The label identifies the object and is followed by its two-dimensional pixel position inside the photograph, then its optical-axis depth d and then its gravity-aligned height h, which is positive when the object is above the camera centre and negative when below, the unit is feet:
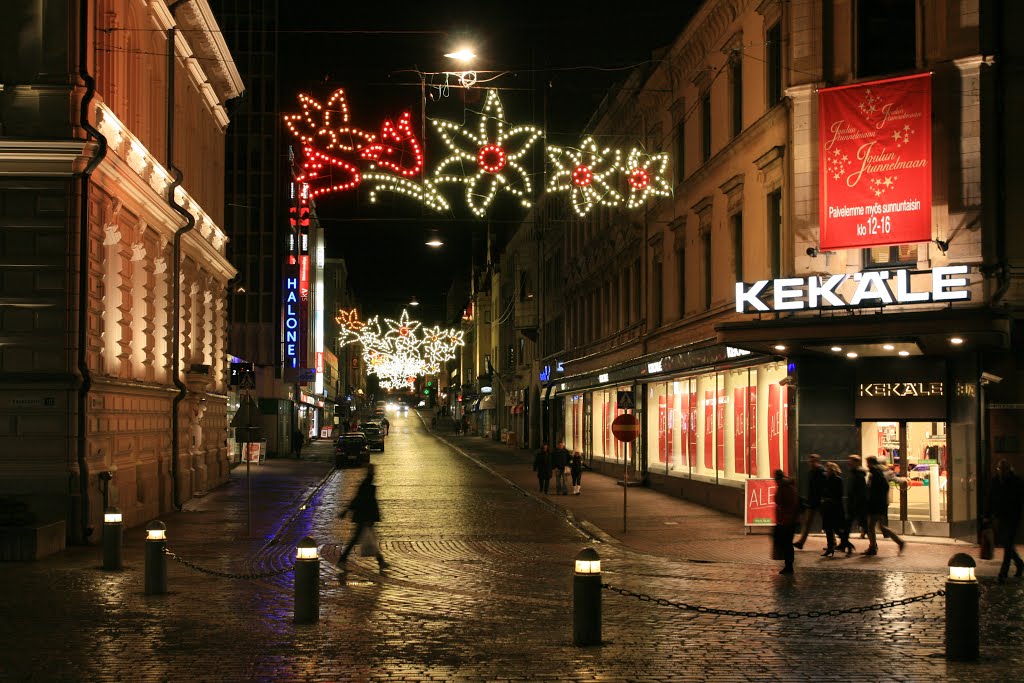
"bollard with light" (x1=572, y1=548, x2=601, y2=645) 35.32 -5.98
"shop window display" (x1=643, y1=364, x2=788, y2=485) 81.71 -1.93
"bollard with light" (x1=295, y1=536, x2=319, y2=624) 40.29 -6.22
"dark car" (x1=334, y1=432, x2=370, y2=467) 156.25 -6.46
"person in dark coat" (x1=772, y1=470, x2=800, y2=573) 54.75 -5.49
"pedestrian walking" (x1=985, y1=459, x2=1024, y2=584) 54.85 -4.51
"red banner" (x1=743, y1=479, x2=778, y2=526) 71.31 -6.14
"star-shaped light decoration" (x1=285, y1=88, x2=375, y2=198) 64.90 +14.24
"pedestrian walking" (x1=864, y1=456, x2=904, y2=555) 62.90 -5.39
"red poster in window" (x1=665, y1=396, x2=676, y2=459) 108.17 -1.82
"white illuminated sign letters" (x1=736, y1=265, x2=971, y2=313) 62.44 +6.03
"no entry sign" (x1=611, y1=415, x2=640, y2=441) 75.10 -1.63
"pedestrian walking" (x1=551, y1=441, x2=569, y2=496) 106.93 -5.82
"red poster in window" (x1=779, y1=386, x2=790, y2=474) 77.20 -1.90
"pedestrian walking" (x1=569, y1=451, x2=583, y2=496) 104.88 -5.98
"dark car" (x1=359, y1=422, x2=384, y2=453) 200.52 -5.83
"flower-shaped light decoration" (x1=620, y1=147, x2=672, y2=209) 80.12 +15.41
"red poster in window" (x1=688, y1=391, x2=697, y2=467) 100.01 -2.60
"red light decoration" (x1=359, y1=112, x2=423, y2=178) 66.44 +14.16
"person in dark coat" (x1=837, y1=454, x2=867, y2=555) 63.72 -5.21
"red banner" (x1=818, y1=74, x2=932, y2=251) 67.00 +13.76
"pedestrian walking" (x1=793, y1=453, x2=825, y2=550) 63.00 -4.65
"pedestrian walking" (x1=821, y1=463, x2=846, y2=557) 62.44 -5.66
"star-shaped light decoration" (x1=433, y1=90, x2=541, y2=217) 68.33 +14.25
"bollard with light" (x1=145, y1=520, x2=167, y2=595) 46.93 -6.34
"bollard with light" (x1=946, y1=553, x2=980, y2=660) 34.09 -6.03
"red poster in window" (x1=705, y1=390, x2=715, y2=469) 95.30 -2.32
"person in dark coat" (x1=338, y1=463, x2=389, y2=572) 61.62 -5.70
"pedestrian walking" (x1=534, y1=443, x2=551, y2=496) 108.37 -6.11
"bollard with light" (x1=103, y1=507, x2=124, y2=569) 54.80 -6.37
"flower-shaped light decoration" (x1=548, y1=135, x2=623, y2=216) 74.90 +14.73
